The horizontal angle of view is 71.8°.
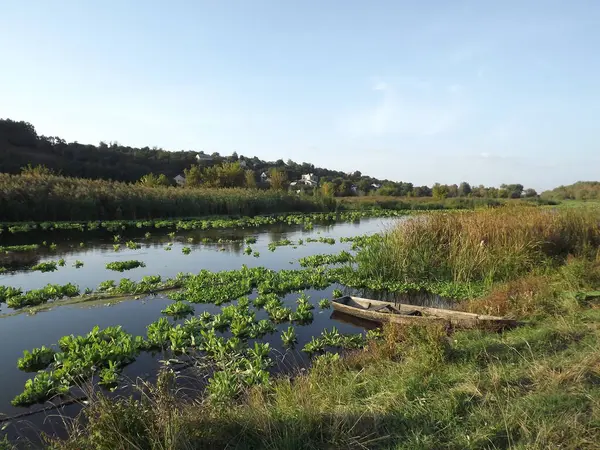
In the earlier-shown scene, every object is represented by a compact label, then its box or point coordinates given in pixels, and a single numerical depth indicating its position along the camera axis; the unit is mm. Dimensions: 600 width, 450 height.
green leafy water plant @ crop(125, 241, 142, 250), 19031
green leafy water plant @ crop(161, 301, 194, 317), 9586
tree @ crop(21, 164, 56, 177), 38819
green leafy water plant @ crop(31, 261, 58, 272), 14281
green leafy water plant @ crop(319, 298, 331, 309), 10477
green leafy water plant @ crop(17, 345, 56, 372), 6770
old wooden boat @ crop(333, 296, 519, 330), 7621
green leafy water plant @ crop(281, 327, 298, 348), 7992
